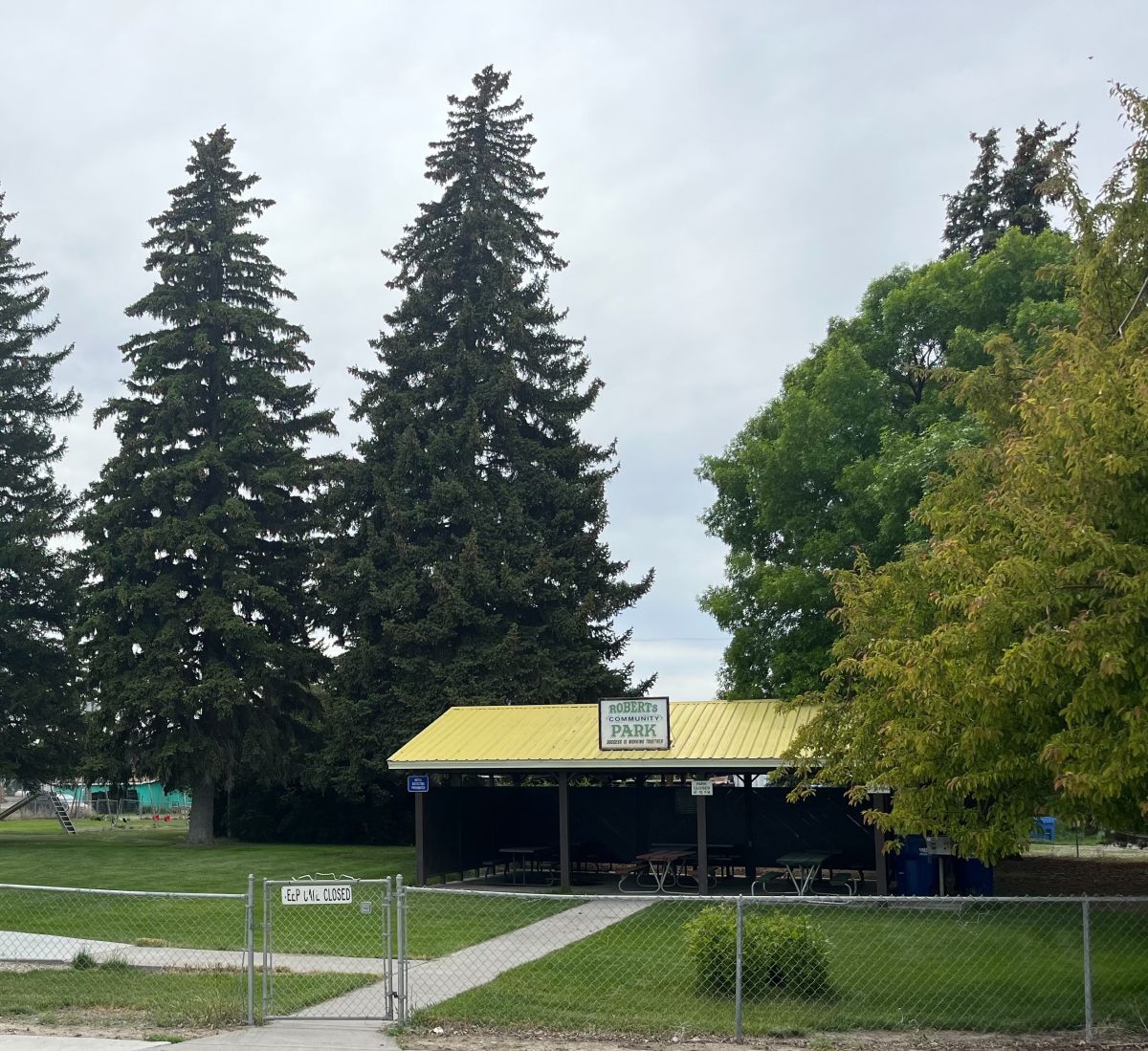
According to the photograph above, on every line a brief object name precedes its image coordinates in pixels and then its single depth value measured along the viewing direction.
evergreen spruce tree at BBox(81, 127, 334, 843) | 38.19
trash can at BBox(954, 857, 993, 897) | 21.84
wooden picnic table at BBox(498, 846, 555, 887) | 25.70
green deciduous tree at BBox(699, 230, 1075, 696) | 29.44
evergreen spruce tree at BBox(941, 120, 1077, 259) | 43.41
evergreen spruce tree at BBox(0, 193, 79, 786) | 41.62
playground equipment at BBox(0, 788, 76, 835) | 48.00
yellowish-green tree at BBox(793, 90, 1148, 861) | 9.66
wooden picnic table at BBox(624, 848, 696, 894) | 23.84
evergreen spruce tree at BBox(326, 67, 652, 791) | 38.62
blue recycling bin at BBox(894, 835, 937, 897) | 21.86
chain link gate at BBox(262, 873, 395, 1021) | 11.07
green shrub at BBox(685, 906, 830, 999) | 12.12
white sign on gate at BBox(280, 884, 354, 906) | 10.96
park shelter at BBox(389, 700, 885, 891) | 23.23
